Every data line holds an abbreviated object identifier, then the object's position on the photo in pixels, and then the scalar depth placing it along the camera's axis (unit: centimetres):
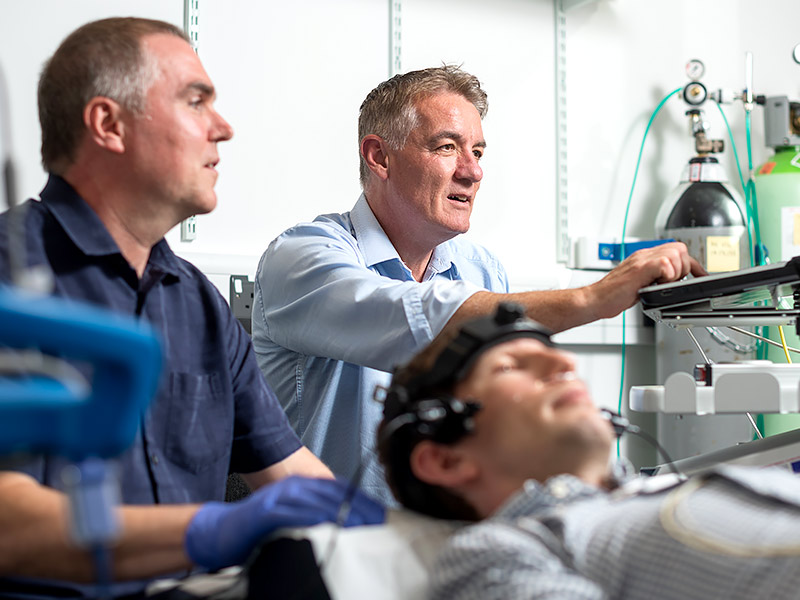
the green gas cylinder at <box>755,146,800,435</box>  306
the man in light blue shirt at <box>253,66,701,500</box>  163
